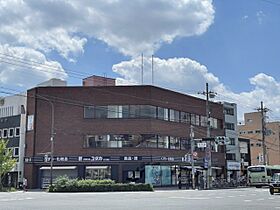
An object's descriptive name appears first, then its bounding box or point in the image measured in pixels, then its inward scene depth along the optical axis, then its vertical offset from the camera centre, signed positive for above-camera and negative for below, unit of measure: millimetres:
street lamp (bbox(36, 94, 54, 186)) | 50069 +7070
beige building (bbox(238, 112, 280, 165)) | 101312 +8849
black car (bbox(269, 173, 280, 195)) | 33469 -870
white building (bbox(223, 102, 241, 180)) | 74188 +5767
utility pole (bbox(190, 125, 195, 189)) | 48700 +401
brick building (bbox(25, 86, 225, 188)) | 53094 +4869
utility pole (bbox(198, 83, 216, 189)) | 50419 +2162
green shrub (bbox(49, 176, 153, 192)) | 40462 -1016
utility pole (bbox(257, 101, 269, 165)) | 62069 +9226
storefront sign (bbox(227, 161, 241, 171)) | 72644 +1560
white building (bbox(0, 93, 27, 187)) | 57241 +6307
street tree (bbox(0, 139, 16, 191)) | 51000 +1577
